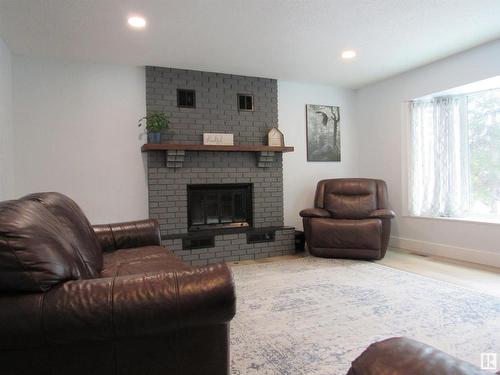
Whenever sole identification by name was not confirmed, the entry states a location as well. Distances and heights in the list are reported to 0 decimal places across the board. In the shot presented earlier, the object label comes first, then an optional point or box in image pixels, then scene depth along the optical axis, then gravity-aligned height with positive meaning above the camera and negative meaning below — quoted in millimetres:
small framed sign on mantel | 4168 +621
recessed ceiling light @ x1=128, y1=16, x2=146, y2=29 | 2738 +1464
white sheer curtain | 4078 +315
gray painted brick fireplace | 3973 +300
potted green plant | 3781 +739
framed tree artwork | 4895 +809
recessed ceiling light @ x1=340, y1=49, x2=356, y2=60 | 3568 +1490
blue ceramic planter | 3805 +601
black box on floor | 4426 -797
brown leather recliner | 3824 -463
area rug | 1744 -946
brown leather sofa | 1021 -420
